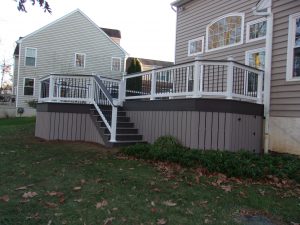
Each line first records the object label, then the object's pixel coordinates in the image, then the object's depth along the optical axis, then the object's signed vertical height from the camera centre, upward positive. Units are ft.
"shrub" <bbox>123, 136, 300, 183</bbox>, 21.24 -2.54
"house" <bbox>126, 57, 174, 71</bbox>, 150.43 +24.03
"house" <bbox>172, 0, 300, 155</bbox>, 27.40 +6.53
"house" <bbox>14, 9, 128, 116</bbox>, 90.58 +16.27
